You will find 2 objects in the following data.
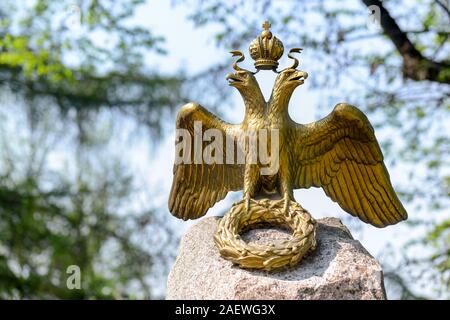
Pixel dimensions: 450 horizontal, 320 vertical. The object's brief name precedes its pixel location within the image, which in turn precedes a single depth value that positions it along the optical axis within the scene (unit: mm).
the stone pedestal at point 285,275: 4012
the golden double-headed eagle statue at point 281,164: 4516
